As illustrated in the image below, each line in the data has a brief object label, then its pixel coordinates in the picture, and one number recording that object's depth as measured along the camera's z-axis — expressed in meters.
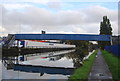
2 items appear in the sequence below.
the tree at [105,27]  32.66
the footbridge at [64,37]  23.89
